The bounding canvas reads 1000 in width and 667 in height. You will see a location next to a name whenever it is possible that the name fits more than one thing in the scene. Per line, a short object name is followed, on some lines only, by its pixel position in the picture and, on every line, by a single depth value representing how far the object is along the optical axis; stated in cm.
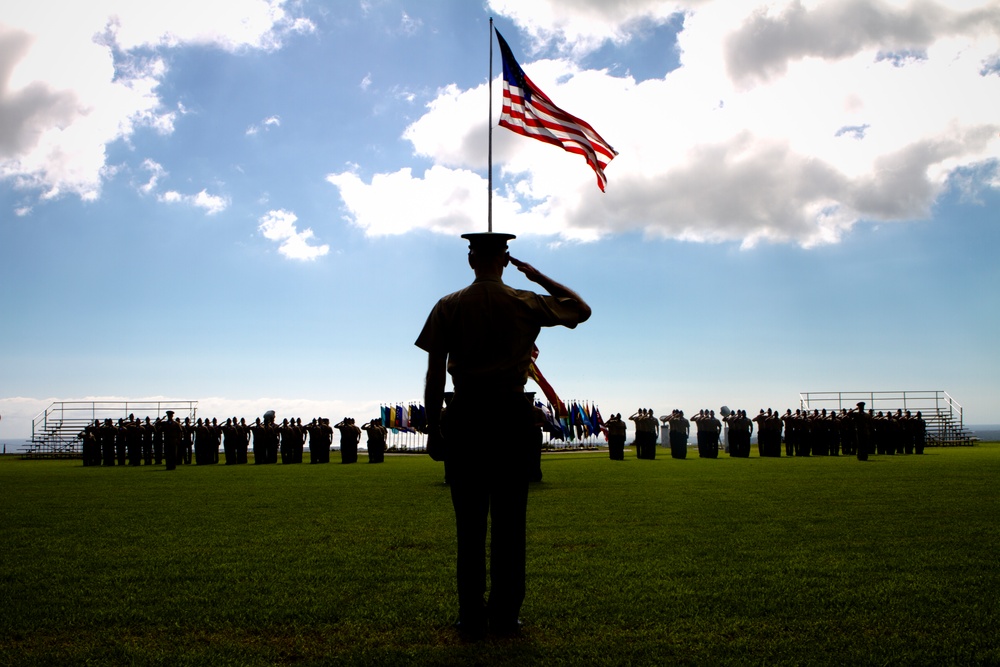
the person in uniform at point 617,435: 3266
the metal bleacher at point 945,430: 4991
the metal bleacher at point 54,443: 4594
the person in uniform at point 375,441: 3359
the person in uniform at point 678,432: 3356
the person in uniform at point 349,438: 3269
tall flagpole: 893
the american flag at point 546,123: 1184
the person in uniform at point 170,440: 2608
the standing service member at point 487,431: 447
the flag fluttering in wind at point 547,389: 1916
